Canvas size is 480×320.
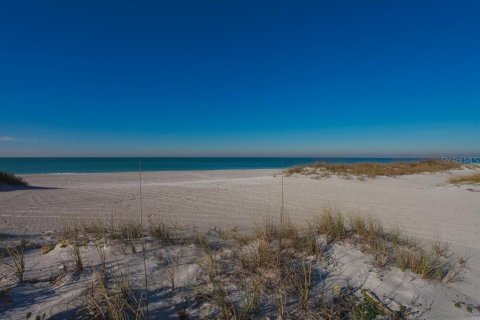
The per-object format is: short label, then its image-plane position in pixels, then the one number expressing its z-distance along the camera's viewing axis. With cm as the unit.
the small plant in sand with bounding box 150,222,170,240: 431
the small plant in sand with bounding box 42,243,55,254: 370
